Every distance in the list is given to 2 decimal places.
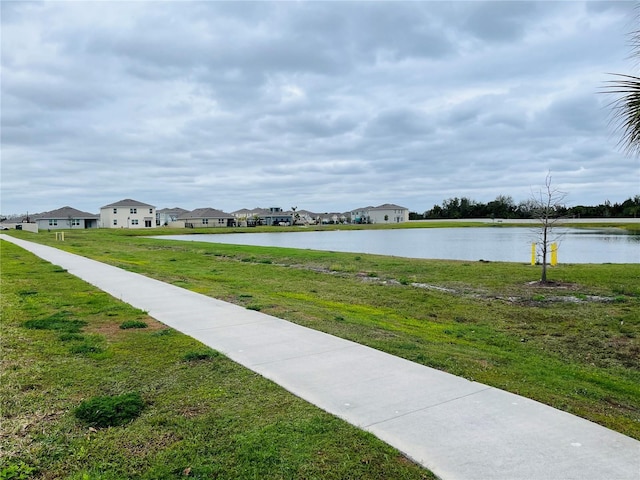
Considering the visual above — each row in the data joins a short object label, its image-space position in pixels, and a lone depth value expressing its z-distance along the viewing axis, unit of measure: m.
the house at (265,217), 134.00
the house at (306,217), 147.75
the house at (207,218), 120.50
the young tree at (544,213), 15.52
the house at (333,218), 161.68
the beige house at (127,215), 96.94
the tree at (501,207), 121.08
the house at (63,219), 101.75
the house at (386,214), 146.50
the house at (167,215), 123.51
